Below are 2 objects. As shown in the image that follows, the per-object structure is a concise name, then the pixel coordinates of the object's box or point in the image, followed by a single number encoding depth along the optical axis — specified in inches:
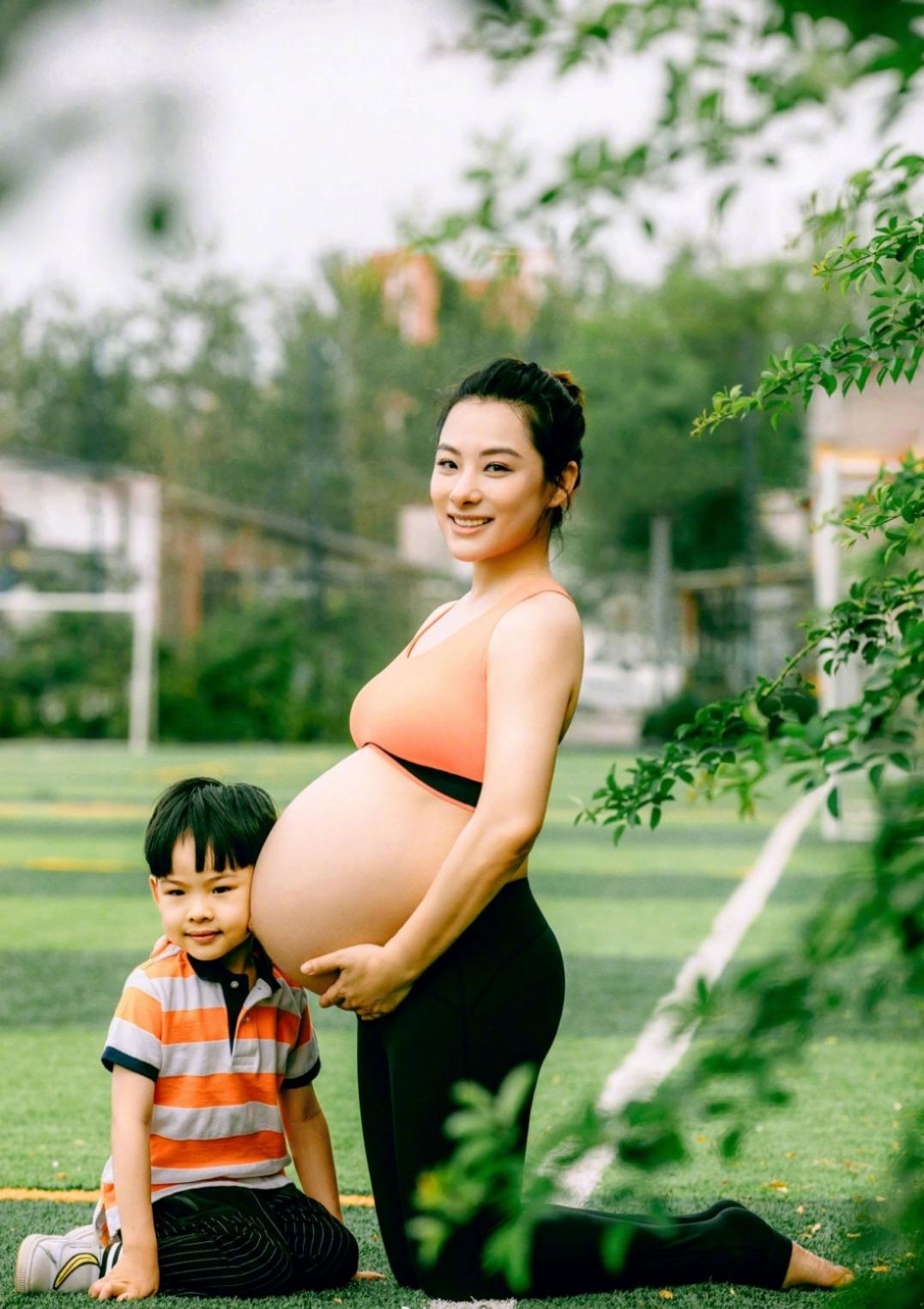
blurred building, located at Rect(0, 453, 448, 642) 1066.7
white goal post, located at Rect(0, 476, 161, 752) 1043.3
